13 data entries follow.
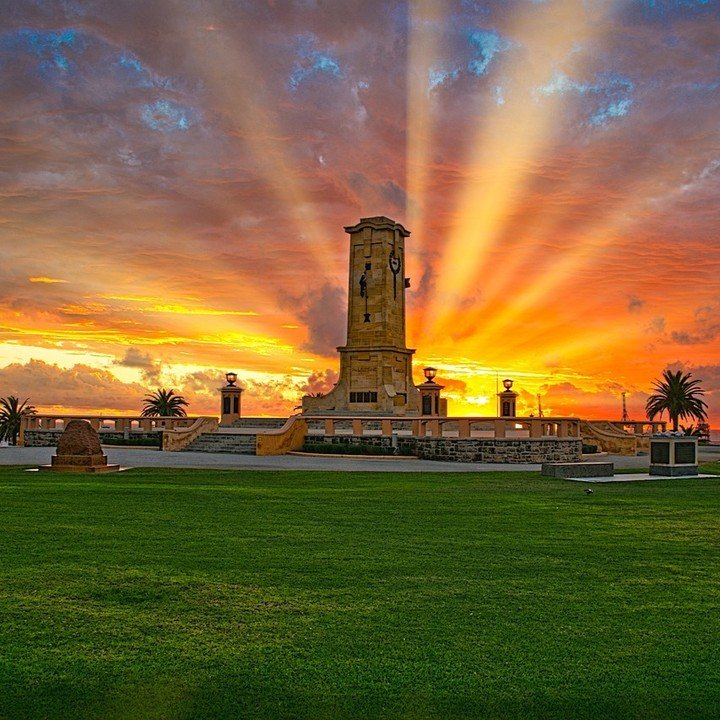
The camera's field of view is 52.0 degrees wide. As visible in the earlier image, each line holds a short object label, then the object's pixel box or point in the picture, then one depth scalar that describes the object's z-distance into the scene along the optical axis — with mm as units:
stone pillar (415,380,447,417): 51281
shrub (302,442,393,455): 33938
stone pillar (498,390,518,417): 47094
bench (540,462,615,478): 22000
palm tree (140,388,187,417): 58344
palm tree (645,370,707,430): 56875
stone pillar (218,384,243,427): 48938
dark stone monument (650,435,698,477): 23359
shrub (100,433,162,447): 38469
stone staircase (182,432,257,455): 35531
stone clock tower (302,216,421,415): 52531
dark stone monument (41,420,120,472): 22422
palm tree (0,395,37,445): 47962
